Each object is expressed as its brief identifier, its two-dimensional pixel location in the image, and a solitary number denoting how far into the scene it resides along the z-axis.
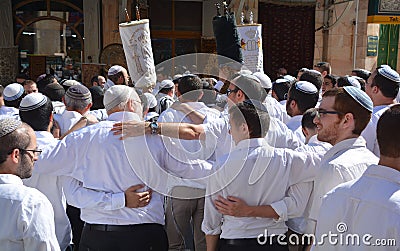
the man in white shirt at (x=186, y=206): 3.62
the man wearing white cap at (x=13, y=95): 4.97
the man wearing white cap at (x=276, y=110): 4.06
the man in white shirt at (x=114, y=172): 2.57
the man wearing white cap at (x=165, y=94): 4.73
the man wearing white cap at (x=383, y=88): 3.62
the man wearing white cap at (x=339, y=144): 2.19
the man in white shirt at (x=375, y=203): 1.76
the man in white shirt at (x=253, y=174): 2.41
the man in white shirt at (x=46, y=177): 2.86
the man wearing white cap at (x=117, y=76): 5.86
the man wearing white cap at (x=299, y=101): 3.59
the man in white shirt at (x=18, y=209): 1.85
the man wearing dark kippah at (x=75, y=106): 3.81
